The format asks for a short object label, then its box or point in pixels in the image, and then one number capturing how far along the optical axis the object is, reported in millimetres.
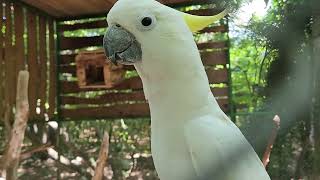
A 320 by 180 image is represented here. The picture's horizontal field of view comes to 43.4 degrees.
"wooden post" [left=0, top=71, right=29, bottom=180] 1206
